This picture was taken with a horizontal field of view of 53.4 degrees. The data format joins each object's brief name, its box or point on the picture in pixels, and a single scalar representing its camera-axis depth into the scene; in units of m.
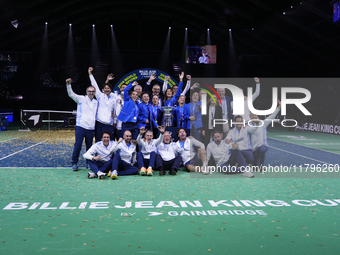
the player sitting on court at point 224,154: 7.48
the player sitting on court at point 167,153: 7.73
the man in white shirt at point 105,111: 7.92
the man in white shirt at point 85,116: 7.70
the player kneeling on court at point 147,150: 7.56
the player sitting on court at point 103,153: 7.21
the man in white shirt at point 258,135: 7.71
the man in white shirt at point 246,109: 8.09
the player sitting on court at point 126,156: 7.43
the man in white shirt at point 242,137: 7.62
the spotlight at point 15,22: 21.22
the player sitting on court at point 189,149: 7.95
